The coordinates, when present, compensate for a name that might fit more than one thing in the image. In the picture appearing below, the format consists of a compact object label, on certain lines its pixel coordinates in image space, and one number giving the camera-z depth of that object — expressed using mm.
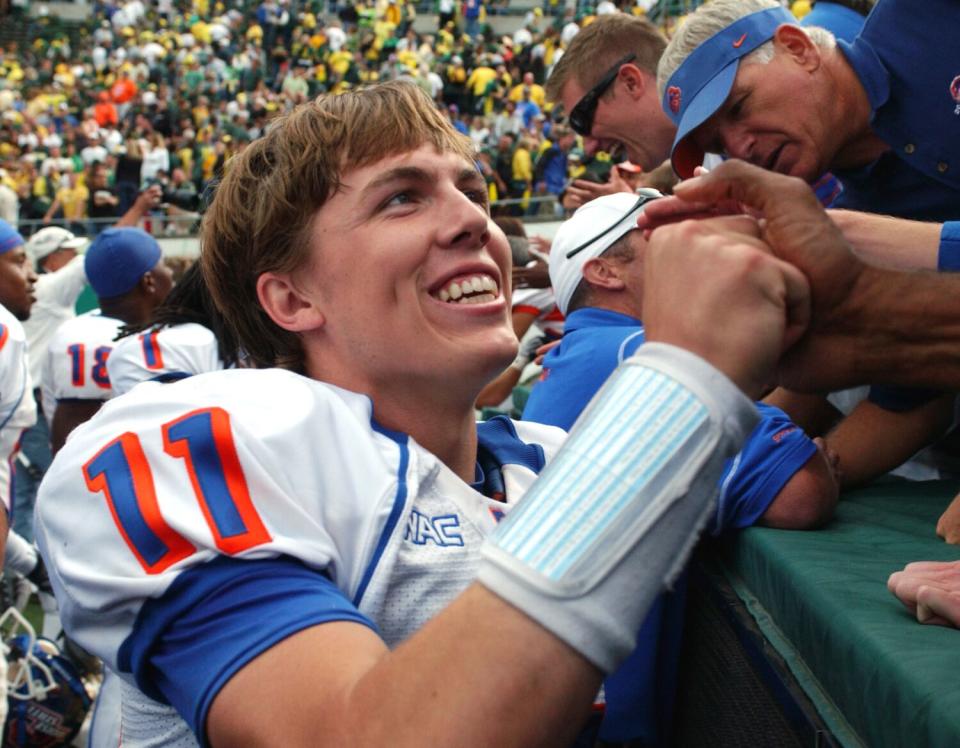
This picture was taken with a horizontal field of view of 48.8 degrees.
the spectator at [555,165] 14188
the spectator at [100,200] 13484
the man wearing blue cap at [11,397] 3805
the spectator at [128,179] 16141
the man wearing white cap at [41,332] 5852
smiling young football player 1030
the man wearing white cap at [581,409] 2041
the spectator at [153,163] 16531
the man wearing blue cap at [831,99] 2307
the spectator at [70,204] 16297
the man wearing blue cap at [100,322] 5227
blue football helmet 3613
